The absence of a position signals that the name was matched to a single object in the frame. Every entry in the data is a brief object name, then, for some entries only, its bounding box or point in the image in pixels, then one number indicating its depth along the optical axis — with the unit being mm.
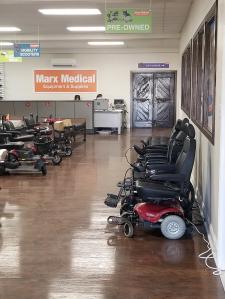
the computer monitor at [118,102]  12710
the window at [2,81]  13187
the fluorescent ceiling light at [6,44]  11541
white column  2712
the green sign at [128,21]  5384
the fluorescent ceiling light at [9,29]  9040
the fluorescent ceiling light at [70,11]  6884
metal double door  13152
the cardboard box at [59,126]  8140
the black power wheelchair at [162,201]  3413
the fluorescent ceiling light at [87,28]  8774
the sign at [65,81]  13036
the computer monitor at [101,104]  11821
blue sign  9062
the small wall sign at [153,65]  12826
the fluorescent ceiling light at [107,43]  11293
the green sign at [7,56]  10329
